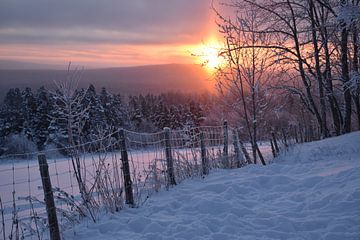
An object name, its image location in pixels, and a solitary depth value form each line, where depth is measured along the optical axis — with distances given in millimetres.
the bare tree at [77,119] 6086
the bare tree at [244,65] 14461
